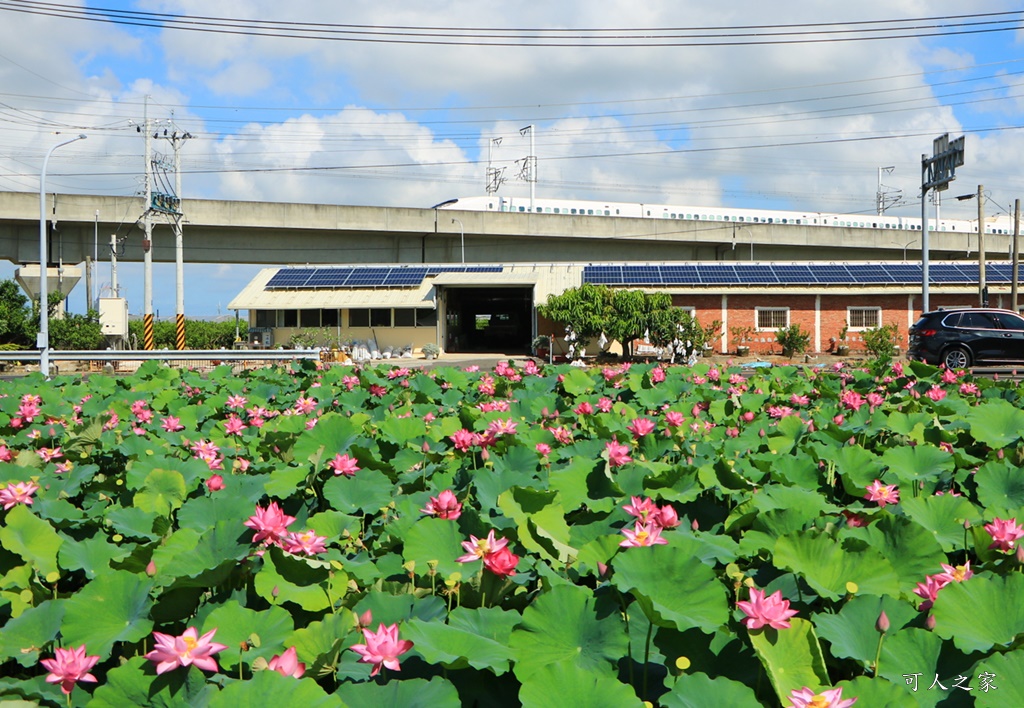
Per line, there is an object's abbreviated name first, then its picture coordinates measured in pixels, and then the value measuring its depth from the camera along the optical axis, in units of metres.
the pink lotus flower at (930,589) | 2.00
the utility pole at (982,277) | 32.93
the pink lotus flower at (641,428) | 4.23
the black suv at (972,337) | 23.30
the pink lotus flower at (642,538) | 2.17
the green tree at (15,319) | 33.06
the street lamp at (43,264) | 26.06
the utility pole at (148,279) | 33.06
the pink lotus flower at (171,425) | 5.13
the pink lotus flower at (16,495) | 3.11
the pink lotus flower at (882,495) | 3.04
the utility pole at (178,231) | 33.59
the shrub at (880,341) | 30.12
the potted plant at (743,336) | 33.75
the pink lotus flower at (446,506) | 2.79
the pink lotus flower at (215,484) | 3.28
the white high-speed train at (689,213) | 57.84
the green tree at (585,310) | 31.34
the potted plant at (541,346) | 32.75
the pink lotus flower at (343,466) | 3.35
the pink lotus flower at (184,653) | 1.72
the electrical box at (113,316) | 33.56
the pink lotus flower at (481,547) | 2.20
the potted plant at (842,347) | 33.16
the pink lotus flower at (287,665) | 1.73
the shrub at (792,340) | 31.59
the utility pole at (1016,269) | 35.34
